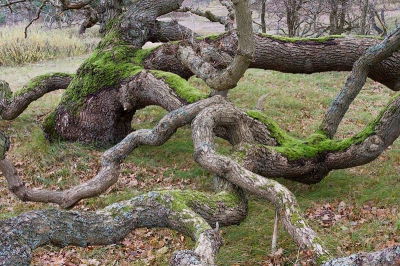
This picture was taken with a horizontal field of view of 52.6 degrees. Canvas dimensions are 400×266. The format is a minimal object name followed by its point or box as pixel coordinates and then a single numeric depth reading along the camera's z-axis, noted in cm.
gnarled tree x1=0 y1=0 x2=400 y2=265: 334
